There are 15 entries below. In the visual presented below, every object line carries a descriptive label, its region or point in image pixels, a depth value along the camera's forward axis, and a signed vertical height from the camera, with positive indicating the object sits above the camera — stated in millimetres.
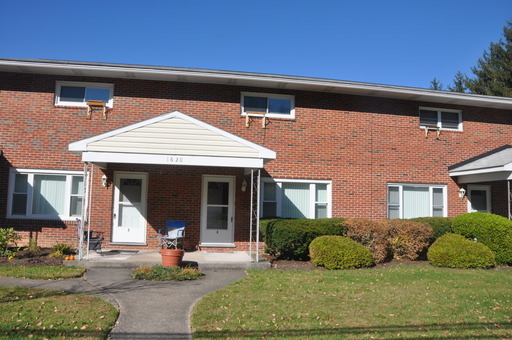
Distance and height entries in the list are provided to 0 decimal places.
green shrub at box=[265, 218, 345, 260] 11195 -633
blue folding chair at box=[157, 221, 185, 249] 11344 -762
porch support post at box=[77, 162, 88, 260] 10283 -686
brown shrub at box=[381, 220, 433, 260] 11945 -694
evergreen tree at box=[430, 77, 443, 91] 40594 +12630
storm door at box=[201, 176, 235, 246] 13086 -70
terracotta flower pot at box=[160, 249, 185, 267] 9859 -1182
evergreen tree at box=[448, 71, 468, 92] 36269 +11538
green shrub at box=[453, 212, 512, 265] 11602 -470
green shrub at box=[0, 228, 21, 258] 10849 -981
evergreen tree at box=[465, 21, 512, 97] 32406 +11505
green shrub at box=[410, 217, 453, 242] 12492 -340
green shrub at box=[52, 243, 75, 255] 11438 -1222
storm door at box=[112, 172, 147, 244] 12781 -66
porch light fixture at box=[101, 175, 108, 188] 12523 +728
